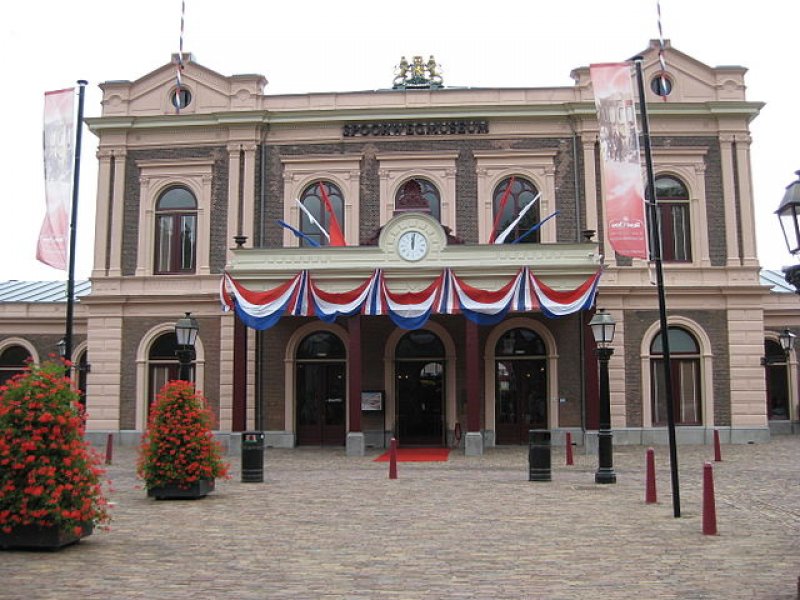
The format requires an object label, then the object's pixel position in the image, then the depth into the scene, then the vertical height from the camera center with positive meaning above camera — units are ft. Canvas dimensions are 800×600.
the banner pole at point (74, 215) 66.49 +14.96
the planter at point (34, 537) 32.42 -5.07
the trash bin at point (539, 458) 55.88 -3.72
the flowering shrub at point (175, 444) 47.34 -2.25
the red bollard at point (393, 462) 58.23 -4.12
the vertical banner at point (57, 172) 68.39 +18.82
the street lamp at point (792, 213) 29.60 +6.61
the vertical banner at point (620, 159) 49.85 +14.55
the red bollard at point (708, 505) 35.88 -4.44
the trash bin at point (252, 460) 56.78 -3.86
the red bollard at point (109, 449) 70.18 -3.76
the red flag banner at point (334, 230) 85.10 +17.33
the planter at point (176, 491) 47.55 -4.90
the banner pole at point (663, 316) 40.65 +4.24
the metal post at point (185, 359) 57.52 +3.01
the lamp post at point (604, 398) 54.19 +0.19
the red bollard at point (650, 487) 45.65 -4.65
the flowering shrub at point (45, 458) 32.19 -2.08
